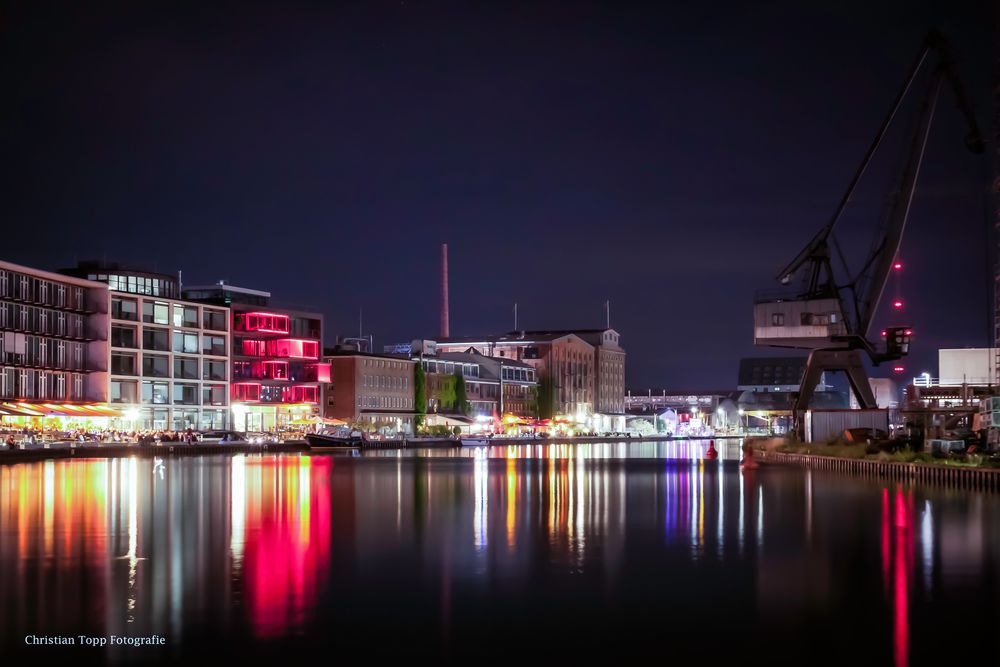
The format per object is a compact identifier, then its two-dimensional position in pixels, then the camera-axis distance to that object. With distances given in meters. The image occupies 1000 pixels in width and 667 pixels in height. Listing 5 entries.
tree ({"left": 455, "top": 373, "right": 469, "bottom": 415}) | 170.50
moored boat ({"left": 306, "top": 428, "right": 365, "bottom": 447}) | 118.00
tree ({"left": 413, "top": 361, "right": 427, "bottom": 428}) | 159.88
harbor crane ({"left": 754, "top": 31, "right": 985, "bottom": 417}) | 73.63
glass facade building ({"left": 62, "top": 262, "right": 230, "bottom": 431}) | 116.69
